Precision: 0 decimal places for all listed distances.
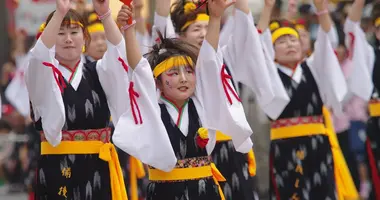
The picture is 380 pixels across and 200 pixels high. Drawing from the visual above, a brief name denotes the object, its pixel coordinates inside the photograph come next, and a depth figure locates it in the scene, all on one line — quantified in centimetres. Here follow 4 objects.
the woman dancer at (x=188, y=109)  1116
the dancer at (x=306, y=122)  1508
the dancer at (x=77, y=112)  1170
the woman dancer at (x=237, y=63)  1357
